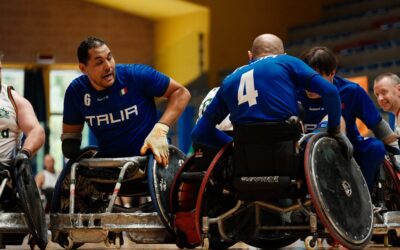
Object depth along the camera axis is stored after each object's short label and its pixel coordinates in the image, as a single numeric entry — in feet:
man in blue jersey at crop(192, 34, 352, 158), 29.09
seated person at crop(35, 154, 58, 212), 91.61
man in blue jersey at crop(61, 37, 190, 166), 36.52
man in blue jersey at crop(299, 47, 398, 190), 33.14
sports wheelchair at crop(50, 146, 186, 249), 33.47
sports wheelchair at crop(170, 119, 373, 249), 27.61
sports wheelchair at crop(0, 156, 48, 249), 35.14
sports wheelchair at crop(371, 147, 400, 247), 33.12
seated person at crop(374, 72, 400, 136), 41.55
